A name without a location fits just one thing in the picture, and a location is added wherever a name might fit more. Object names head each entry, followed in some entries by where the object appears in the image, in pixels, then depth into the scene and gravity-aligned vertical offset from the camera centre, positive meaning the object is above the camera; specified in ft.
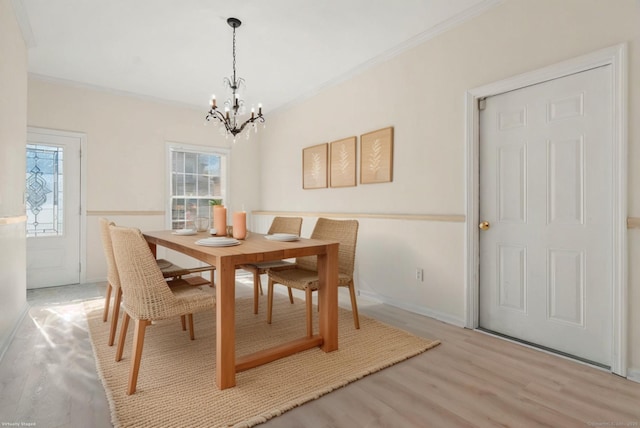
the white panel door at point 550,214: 6.90 -0.04
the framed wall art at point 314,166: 14.19 +2.01
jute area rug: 5.24 -3.11
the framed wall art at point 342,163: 12.79 +1.97
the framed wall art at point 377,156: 11.25 +1.96
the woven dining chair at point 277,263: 9.70 -1.52
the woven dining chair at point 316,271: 8.11 -1.61
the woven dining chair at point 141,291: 5.87 -1.41
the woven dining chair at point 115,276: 7.78 -1.62
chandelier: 9.35 +2.97
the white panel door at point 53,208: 13.14 +0.16
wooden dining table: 5.93 -1.43
